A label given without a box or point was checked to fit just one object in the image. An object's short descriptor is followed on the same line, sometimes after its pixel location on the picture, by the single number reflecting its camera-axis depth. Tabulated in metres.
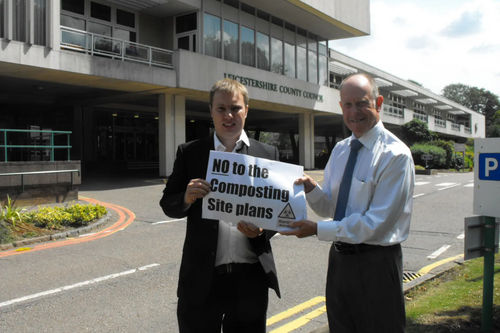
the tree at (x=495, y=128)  92.28
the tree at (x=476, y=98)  121.56
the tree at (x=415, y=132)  44.28
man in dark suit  2.38
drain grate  5.86
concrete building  15.74
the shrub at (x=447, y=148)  42.73
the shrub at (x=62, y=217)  9.45
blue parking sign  3.72
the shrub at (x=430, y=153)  38.78
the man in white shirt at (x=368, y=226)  2.22
